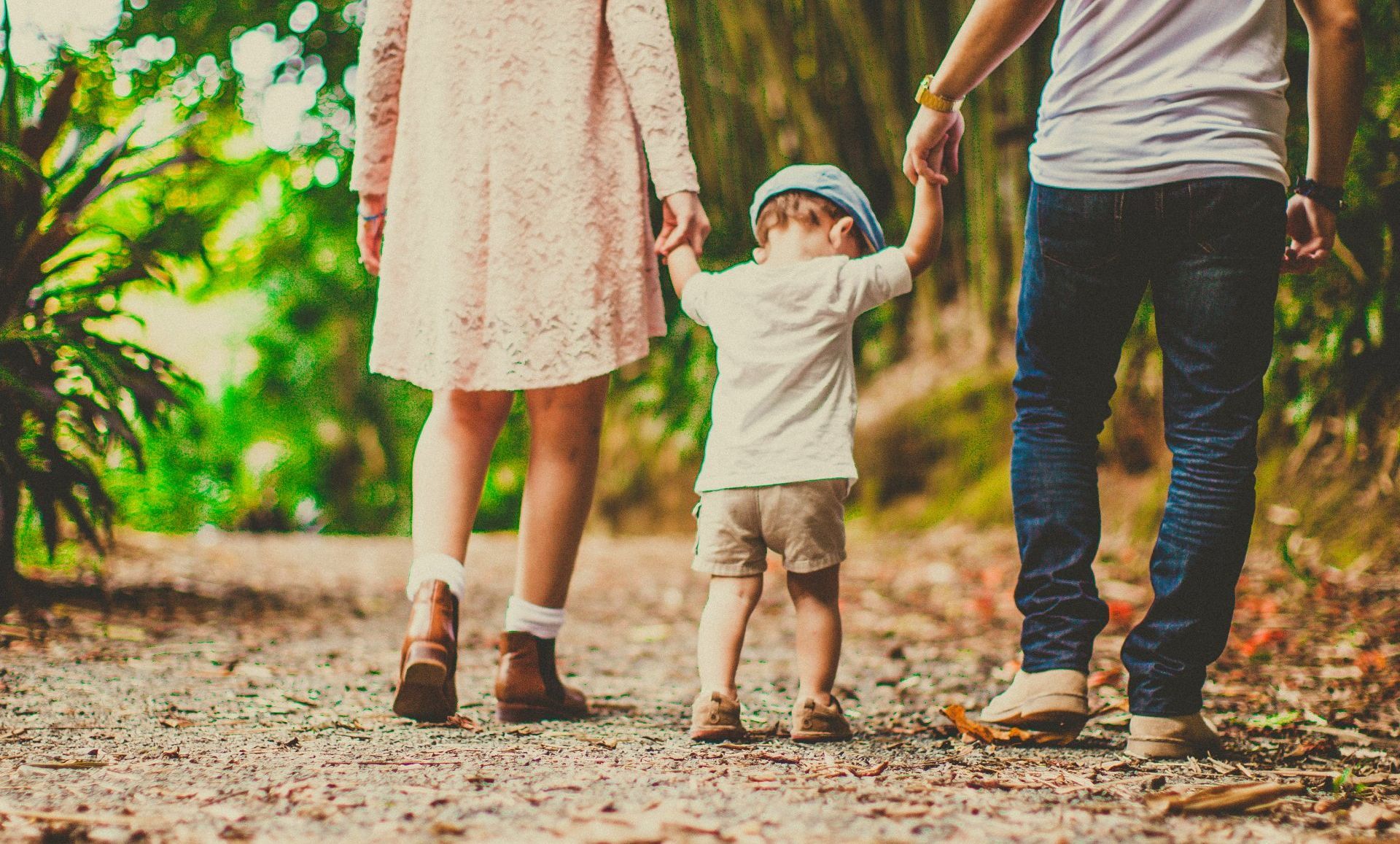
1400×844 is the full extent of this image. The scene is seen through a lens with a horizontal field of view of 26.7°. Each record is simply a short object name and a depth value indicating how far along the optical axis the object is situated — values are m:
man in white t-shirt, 4.07
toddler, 4.18
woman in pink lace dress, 4.35
